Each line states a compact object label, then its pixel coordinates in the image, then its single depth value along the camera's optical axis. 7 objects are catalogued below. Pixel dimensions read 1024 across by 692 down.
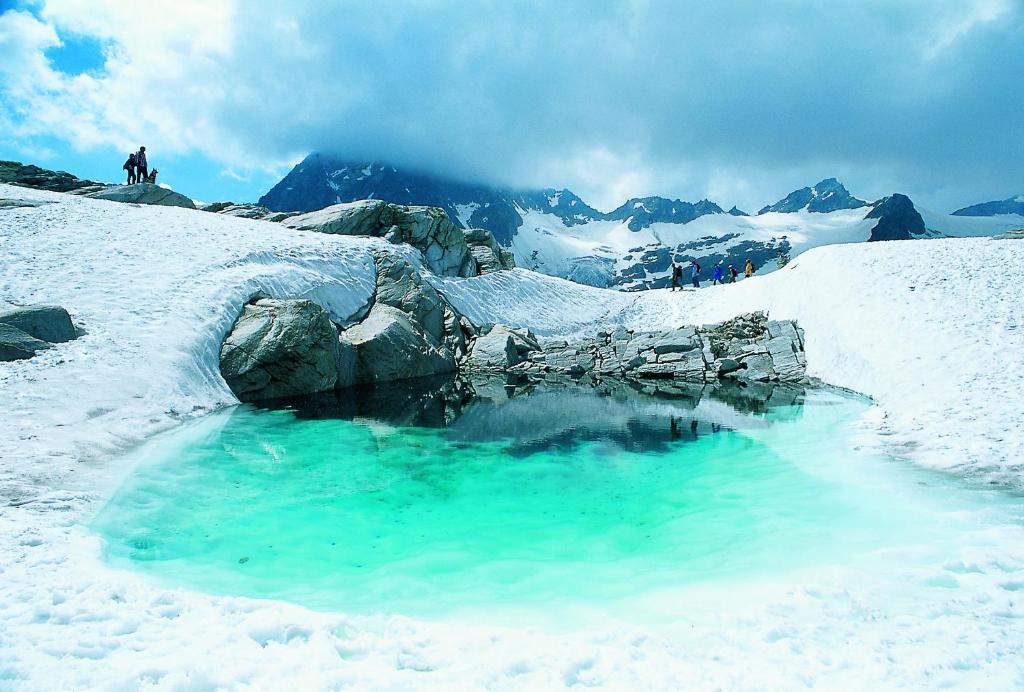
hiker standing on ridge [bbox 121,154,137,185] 33.09
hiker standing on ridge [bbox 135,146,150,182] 33.15
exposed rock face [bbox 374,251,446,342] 27.84
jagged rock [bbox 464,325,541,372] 29.12
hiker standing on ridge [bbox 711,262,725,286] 43.37
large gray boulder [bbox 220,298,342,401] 17.50
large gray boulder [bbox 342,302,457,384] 22.89
